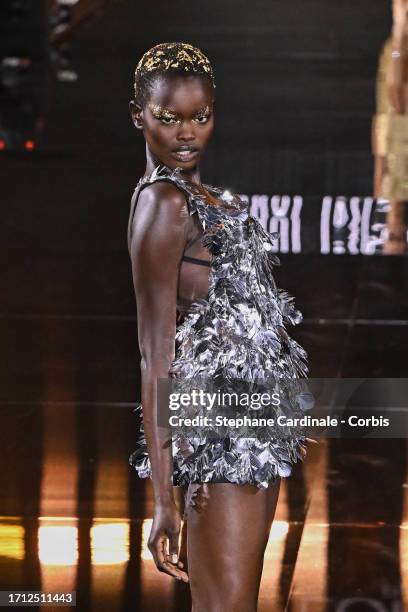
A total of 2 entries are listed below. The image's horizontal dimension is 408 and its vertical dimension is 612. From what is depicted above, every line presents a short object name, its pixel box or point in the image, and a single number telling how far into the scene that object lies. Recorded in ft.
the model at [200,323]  20.54
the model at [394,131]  68.33
